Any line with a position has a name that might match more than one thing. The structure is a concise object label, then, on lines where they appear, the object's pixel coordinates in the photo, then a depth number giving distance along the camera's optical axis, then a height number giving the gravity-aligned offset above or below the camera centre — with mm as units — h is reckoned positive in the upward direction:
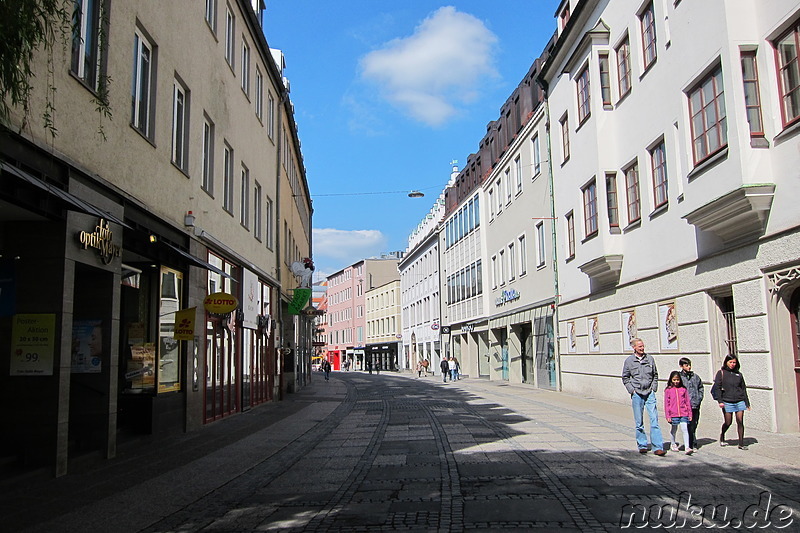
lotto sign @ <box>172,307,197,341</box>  13977 +700
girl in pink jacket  10656 -922
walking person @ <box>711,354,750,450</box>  10695 -735
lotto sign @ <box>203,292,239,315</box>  15039 +1191
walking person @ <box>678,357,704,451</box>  10848 -666
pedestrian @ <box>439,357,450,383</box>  40959 -826
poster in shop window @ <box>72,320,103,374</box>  10523 +245
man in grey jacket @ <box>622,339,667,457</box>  10877 -552
